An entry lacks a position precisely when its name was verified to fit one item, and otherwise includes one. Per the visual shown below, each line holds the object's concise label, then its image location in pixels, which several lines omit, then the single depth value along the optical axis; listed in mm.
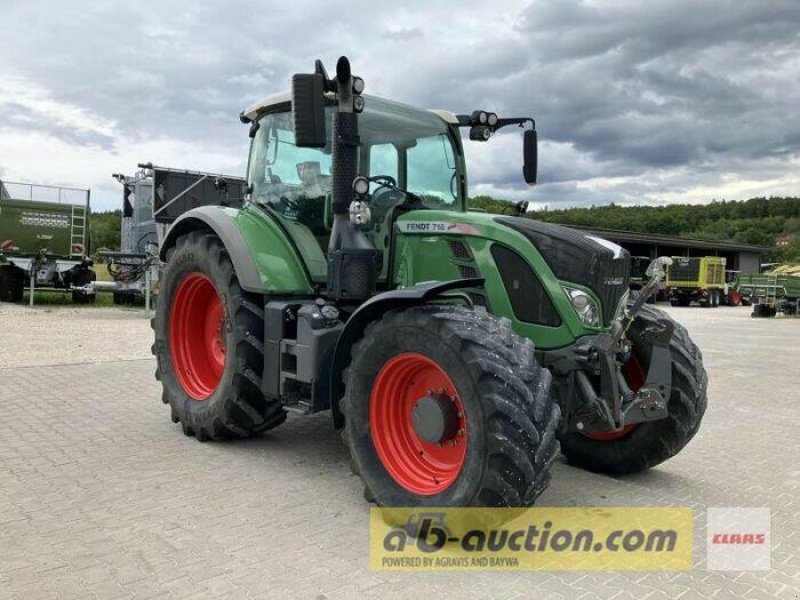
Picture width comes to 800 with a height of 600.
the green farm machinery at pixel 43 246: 17469
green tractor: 3363
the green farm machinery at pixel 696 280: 33062
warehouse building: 39094
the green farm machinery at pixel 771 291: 27328
